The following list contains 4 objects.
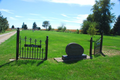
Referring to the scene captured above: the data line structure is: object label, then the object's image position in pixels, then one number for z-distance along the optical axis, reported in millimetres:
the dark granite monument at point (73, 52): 6678
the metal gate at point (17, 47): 6350
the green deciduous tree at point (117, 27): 61750
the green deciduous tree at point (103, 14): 52594
